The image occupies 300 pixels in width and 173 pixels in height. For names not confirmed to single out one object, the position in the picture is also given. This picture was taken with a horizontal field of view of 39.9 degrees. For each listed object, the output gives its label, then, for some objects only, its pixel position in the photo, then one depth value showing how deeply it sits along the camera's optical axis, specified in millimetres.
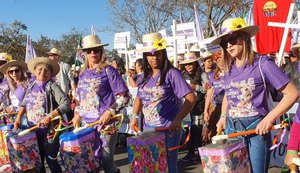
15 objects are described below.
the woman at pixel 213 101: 6254
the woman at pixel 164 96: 4035
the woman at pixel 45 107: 5148
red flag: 7594
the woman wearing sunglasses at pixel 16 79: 6539
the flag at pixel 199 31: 10020
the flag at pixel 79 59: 11419
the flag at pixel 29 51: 11042
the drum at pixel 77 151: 4277
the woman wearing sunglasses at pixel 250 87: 3105
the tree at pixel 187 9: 27453
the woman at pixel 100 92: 4652
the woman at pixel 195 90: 7125
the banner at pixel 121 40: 12176
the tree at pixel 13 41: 44906
